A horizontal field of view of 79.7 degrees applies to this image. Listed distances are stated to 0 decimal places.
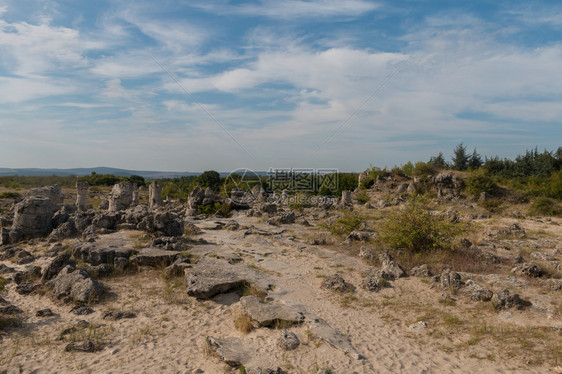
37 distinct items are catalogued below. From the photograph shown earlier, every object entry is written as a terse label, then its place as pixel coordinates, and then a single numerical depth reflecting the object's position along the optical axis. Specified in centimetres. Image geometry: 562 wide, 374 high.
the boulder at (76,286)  780
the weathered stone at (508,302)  693
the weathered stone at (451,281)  811
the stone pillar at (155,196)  2543
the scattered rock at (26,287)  852
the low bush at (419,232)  1066
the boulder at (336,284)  846
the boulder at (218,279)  809
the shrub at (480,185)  2562
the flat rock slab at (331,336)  558
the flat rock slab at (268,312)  655
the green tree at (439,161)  4195
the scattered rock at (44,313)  714
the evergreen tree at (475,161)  3741
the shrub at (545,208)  2135
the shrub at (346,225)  1445
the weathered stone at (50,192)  2044
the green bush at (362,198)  2931
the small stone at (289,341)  573
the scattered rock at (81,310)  728
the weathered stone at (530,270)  877
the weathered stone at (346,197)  2792
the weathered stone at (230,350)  535
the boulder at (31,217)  1427
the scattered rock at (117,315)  705
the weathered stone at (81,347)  574
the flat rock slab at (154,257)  1023
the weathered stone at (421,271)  913
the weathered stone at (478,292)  736
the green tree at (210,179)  4072
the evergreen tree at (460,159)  3772
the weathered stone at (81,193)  2189
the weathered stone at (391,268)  923
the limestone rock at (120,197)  1994
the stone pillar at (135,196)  2617
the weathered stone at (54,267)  907
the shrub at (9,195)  3131
